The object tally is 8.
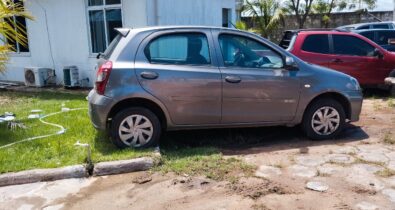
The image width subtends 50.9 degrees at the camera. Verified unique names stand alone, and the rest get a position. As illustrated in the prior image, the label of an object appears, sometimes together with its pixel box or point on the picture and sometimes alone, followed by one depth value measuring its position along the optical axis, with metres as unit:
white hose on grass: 5.85
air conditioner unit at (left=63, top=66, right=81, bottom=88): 11.84
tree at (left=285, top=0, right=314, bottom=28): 22.47
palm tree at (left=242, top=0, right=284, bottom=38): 19.31
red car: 9.22
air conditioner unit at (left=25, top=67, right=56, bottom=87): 12.43
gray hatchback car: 5.40
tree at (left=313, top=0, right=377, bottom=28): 23.20
